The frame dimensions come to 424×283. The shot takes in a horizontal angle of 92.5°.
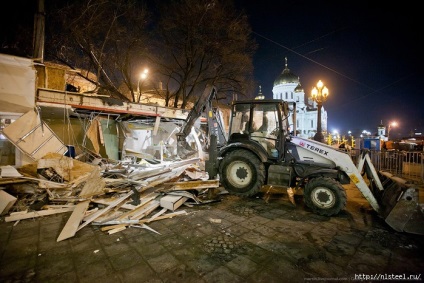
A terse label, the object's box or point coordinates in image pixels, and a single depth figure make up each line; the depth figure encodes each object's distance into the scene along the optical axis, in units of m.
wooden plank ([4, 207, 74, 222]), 4.41
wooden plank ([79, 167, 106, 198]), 5.49
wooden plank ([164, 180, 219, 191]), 5.68
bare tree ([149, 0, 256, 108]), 16.02
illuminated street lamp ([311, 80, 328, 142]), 11.24
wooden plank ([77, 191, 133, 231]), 4.14
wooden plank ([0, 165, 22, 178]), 5.44
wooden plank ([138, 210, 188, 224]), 4.36
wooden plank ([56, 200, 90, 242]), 3.70
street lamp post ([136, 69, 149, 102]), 16.39
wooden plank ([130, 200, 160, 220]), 4.49
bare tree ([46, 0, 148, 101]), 13.30
